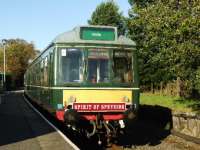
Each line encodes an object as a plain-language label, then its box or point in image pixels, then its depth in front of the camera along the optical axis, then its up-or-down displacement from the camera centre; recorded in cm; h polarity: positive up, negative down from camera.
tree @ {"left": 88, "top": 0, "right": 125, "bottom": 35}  3945 +771
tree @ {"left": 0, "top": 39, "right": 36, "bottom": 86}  6725 +530
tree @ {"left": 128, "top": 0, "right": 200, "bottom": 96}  1122 +164
